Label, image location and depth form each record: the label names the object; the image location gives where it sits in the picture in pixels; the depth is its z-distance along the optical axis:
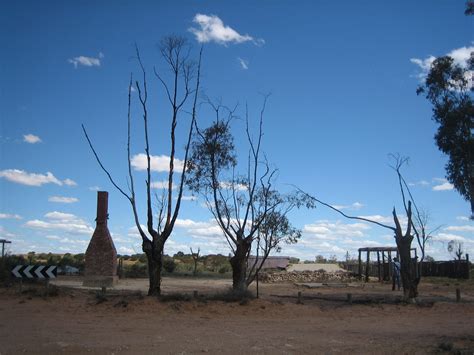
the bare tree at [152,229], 22.08
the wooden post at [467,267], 48.71
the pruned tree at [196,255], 53.73
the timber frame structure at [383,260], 45.34
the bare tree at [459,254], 50.67
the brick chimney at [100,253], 30.67
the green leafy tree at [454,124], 25.20
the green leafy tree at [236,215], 23.17
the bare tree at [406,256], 23.11
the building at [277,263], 65.16
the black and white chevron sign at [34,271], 21.91
